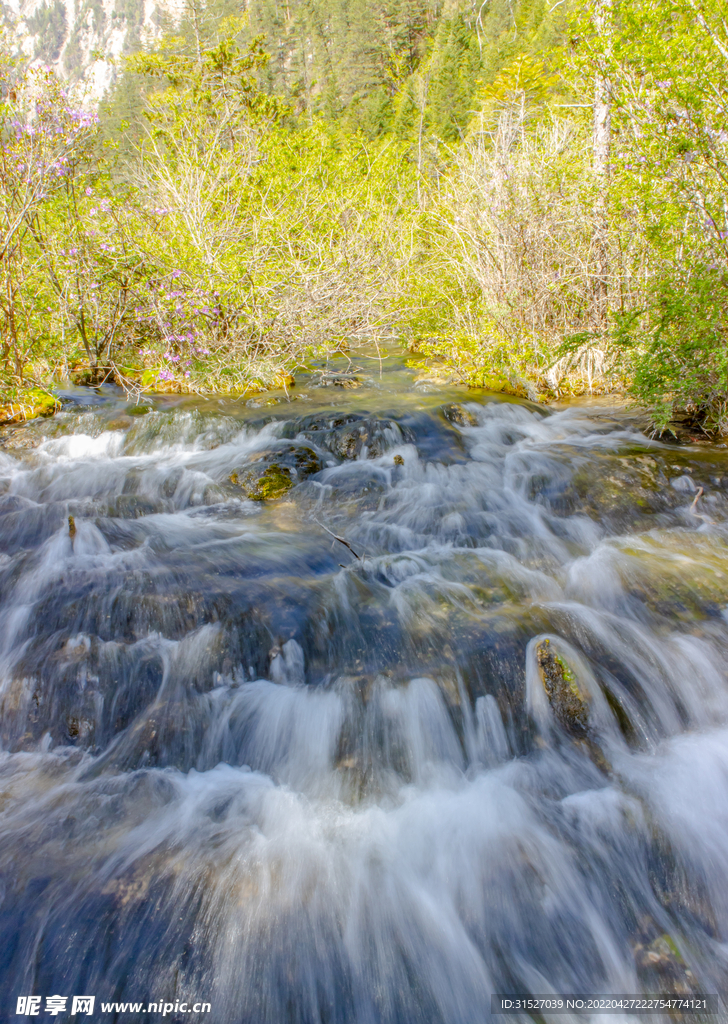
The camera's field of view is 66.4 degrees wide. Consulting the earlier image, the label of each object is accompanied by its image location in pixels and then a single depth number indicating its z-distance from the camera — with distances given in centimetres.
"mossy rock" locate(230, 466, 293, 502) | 612
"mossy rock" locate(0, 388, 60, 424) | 759
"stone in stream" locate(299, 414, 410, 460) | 700
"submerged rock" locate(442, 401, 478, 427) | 780
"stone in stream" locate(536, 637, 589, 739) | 327
